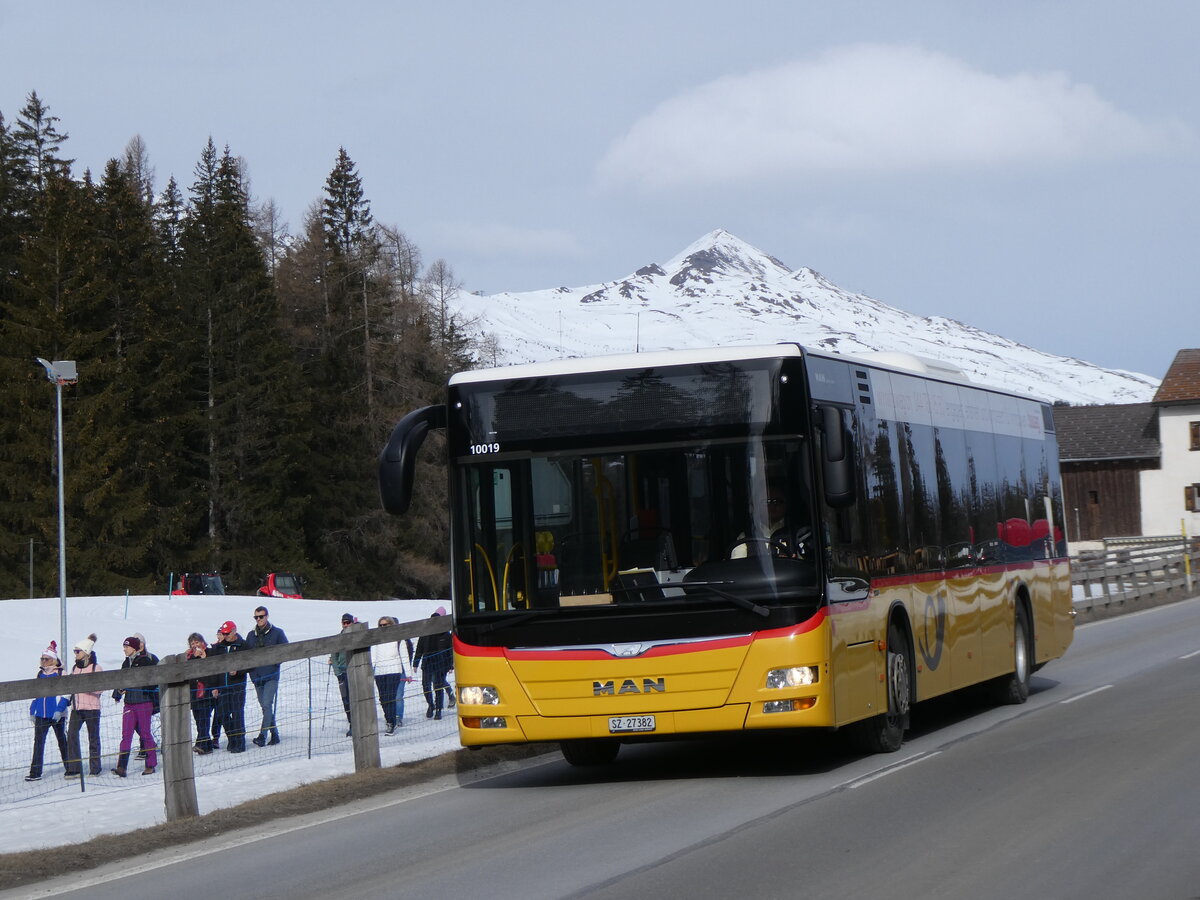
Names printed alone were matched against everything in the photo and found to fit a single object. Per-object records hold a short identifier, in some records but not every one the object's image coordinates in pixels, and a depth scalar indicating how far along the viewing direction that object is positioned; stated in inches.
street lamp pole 1695.1
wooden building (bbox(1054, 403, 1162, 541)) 3481.8
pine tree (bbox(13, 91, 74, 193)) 3469.5
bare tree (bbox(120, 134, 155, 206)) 4217.5
